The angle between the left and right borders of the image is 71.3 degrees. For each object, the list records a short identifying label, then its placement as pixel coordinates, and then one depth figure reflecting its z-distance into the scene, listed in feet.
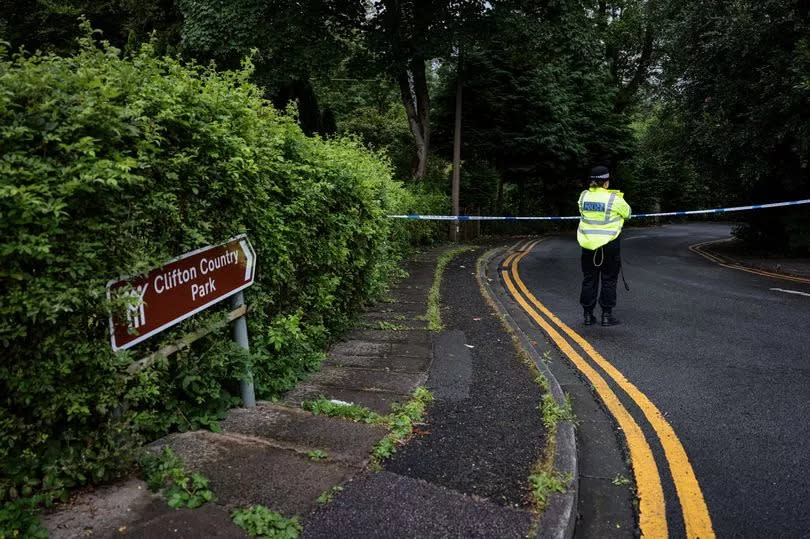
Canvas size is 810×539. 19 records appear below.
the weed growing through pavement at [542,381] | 15.57
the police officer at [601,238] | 22.90
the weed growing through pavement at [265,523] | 8.57
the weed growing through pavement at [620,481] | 11.23
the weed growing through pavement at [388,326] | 22.28
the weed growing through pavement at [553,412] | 13.13
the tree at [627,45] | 102.22
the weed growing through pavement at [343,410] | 13.03
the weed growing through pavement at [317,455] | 10.97
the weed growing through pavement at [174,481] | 9.22
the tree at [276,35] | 60.18
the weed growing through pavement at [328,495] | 9.52
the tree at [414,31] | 62.28
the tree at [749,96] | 41.45
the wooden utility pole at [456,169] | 69.35
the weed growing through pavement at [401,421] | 11.41
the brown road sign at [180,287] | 9.62
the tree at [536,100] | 63.26
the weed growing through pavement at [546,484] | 9.93
